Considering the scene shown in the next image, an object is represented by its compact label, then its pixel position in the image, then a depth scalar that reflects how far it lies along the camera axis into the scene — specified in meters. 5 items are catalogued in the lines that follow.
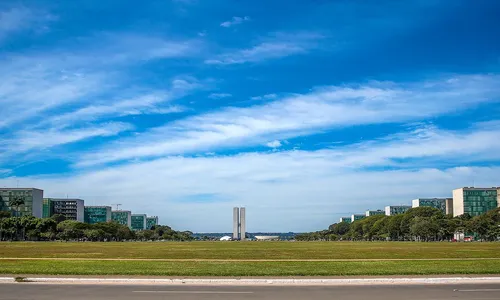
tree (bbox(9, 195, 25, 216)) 199.09
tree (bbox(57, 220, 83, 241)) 166.59
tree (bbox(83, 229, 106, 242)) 172.62
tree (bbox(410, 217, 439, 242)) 155.25
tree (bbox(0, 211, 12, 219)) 190.12
